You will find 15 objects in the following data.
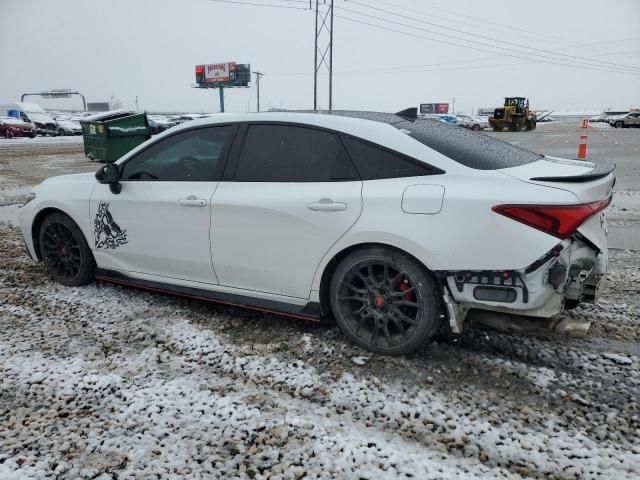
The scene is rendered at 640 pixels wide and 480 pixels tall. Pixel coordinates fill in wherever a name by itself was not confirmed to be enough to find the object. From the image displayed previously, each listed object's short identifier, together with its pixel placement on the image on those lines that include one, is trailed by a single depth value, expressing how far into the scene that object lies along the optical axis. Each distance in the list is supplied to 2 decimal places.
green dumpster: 14.57
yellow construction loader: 38.56
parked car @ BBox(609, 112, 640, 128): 44.75
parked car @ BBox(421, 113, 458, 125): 49.02
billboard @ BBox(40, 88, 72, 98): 88.43
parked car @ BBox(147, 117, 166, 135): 30.44
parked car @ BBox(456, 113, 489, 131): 47.10
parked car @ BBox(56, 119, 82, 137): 38.38
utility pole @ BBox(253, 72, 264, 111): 71.00
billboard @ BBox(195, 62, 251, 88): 81.19
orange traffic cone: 10.40
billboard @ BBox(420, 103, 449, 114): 108.78
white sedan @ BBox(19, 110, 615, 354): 2.70
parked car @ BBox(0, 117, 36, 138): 31.87
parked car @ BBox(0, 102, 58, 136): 37.75
